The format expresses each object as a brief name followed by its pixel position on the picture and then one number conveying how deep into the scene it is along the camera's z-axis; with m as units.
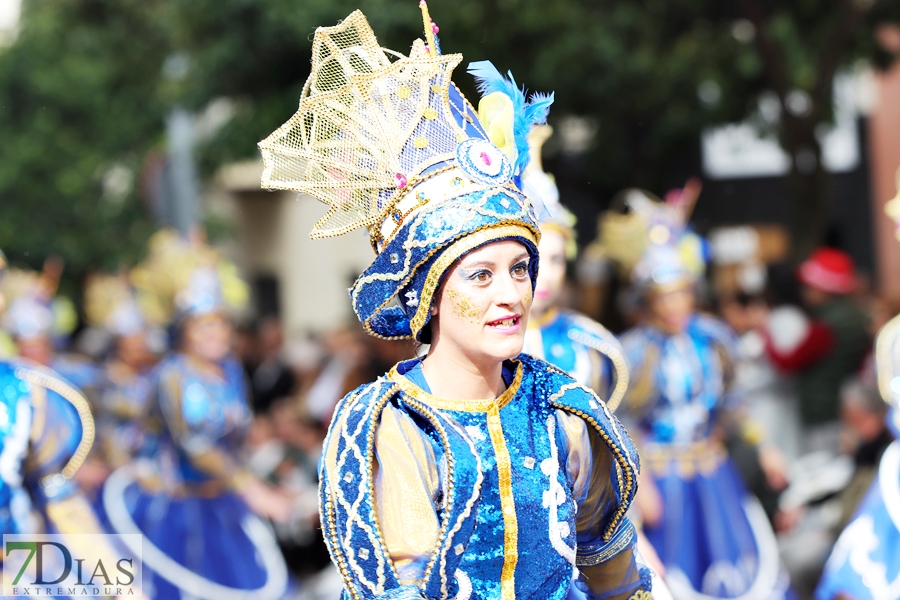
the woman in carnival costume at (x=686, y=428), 13.77
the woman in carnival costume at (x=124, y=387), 20.58
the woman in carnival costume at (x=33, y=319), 17.84
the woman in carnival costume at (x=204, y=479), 15.41
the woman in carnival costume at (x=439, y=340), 5.23
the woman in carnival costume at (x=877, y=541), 9.22
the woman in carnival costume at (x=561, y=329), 9.33
